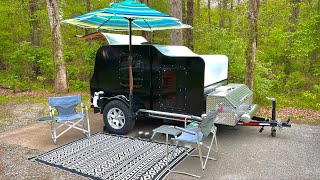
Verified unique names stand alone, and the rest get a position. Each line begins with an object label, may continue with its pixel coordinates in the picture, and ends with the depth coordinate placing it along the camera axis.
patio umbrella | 4.89
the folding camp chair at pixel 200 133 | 4.06
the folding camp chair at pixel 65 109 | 5.54
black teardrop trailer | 5.33
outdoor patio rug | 4.10
